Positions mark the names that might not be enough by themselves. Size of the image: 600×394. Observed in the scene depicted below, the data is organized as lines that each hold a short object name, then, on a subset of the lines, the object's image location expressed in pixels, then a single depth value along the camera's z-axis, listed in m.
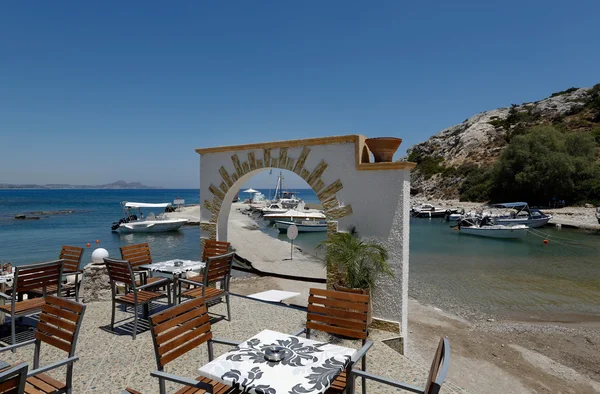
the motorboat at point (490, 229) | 23.95
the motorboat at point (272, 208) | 38.70
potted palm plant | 5.12
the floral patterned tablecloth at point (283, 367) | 2.06
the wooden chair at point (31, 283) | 3.99
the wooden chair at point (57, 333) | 2.41
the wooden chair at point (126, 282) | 4.44
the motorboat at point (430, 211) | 37.09
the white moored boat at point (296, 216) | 30.06
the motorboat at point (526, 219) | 27.47
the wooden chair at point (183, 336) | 2.38
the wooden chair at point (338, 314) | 3.14
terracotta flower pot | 5.14
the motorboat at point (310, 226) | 26.72
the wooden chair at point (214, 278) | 4.70
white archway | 5.14
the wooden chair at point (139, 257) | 5.51
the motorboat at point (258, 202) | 46.09
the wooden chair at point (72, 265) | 5.35
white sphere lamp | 6.43
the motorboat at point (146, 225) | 27.11
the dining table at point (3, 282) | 4.47
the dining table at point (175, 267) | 5.08
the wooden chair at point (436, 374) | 1.74
